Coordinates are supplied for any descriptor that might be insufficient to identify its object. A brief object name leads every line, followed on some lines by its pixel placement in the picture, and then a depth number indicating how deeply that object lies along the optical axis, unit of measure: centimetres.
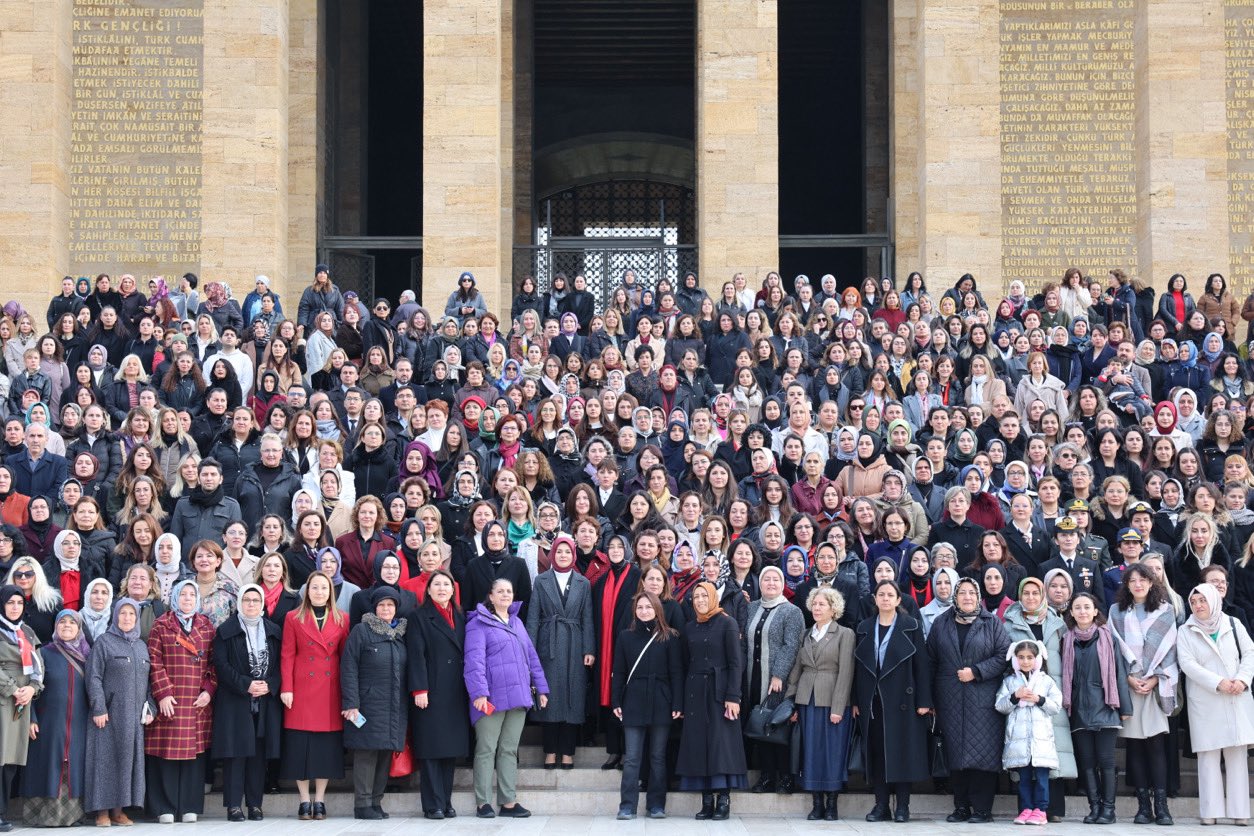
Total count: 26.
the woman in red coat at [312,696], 1384
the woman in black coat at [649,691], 1395
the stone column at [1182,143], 2519
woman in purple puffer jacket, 1395
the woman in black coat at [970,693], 1370
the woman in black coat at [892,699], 1375
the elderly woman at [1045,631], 1375
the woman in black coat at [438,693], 1395
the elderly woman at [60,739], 1353
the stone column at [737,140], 2473
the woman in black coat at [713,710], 1380
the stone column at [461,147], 2452
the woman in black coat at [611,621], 1444
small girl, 1352
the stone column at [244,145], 2488
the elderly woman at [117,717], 1353
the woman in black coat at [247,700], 1371
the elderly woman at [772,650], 1408
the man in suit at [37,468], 1612
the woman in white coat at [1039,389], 1844
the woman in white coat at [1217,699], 1375
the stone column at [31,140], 2520
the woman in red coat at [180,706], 1366
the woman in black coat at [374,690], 1381
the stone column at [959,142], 2469
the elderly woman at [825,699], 1387
